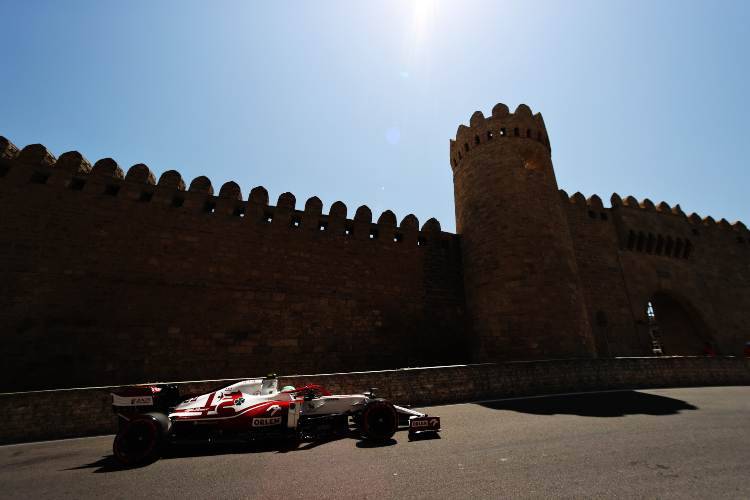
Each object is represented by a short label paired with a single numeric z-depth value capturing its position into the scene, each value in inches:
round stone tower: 407.2
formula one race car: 167.0
